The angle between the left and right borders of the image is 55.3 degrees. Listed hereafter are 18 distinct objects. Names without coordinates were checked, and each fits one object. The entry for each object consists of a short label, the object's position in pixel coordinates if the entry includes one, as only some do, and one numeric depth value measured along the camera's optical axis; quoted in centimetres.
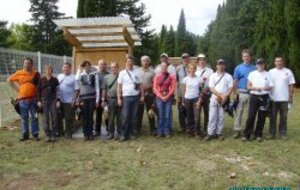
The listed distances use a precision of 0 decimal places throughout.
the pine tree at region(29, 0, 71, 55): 3303
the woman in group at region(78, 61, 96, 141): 624
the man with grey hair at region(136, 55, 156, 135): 653
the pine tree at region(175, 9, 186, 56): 4286
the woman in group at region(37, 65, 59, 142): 605
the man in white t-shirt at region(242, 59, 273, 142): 599
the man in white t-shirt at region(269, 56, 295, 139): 615
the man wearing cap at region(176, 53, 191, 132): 677
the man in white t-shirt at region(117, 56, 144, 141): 622
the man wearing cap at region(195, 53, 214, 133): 643
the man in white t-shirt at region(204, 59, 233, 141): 613
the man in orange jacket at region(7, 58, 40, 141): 614
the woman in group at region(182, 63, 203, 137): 635
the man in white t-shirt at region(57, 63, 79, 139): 629
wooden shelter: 712
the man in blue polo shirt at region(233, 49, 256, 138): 623
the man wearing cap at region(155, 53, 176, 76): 652
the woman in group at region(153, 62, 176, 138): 635
